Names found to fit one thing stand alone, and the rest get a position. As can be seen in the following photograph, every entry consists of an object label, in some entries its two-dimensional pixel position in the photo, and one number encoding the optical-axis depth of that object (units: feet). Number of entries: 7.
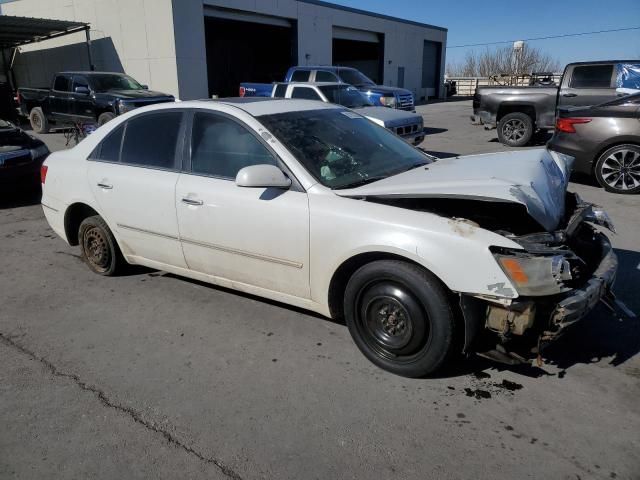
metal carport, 66.64
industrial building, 66.69
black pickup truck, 44.75
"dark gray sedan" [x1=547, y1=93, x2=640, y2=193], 23.85
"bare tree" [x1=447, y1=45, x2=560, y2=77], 218.59
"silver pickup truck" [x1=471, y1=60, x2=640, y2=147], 35.24
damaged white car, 8.87
